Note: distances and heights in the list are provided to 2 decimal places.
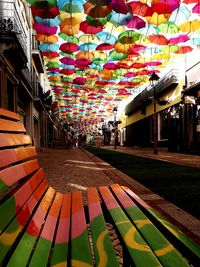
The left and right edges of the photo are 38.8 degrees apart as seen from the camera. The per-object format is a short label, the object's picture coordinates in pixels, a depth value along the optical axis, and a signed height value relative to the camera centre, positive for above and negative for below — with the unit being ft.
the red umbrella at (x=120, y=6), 28.07 +13.22
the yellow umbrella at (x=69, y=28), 35.94 +14.36
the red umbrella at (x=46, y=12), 29.68 +13.42
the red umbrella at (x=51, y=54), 47.14 +14.21
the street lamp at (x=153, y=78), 47.06 +9.96
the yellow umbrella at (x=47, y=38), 41.42 +14.78
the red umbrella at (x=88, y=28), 36.08 +14.34
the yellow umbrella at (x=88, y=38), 42.45 +15.13
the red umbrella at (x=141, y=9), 30.63 +14.23
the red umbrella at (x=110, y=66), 53.34 +13.76
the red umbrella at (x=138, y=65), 53.83 +13.96
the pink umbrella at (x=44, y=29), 37.45 +14.77
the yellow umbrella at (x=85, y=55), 46.75 +13.95
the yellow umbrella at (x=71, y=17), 34.42 +14.82
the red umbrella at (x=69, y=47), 43.02 +14.00
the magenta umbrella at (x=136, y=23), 35.19 +14.49
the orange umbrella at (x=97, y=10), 29.34 +13.39
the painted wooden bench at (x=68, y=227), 3.58 -1.48
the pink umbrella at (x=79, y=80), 64.89 +13.41
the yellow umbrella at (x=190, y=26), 37.04 +14.75
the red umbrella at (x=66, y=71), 57.82 +13.79
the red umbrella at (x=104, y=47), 42.64 +13.94
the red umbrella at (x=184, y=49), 45.62 +14.34
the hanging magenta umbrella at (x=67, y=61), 50.50 +14.00
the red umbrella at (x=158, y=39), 40.80 +14.38
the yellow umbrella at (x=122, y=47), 43.08 +13.84
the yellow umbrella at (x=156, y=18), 34.06 +14.39
